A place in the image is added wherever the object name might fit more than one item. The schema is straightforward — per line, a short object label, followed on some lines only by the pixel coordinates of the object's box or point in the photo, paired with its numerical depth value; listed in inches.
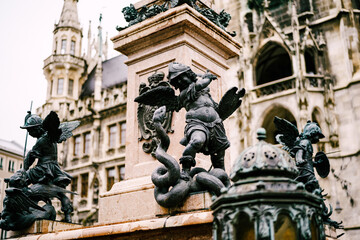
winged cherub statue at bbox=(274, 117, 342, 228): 230.4
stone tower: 1534.2
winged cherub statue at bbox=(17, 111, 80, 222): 257.3
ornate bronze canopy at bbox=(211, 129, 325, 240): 91.1
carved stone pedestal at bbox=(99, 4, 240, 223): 229.6
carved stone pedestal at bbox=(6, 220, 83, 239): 238.2
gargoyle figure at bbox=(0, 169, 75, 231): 237.6
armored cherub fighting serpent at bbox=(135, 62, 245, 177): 191.0
